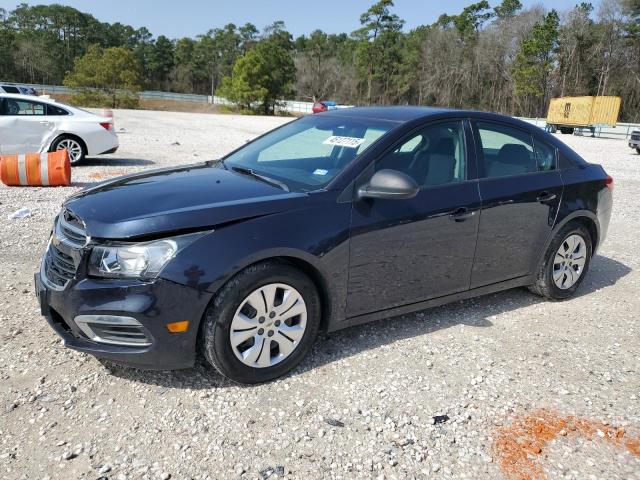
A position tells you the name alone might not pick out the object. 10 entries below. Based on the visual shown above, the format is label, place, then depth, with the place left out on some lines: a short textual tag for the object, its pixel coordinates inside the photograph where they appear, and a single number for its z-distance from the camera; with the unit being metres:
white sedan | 10.82
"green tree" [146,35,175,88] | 106.66
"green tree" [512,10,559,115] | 59.44
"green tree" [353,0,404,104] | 76.75
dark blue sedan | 2.90
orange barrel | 8.98
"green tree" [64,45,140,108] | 51.84
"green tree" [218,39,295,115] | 59.00
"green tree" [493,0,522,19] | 73.12
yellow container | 36.16
